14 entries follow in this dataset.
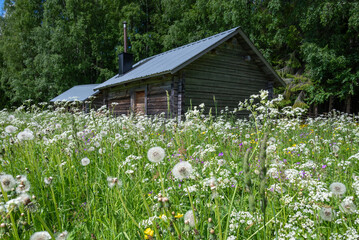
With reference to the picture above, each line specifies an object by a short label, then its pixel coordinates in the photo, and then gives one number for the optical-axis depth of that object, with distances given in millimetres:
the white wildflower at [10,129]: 2037
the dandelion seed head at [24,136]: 1794
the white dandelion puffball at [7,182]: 1051
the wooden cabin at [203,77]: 10070
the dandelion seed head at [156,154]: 1142
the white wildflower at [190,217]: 1063
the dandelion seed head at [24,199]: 815
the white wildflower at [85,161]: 1834
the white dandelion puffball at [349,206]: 1173
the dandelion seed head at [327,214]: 1173
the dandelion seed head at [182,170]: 1021
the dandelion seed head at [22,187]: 928
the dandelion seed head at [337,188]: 1213
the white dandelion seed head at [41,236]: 908
